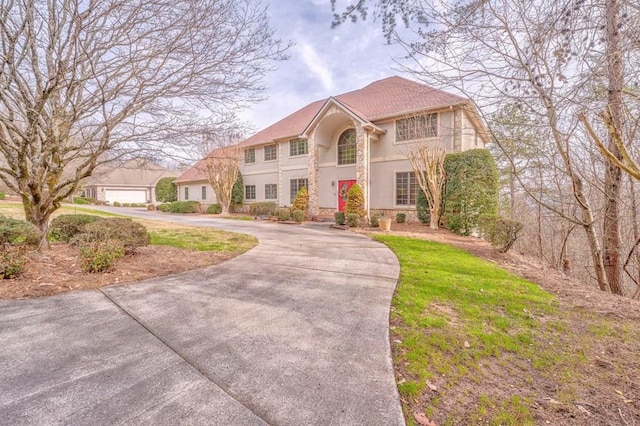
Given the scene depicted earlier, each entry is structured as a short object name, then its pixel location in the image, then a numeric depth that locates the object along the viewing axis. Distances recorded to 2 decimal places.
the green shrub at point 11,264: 4.88
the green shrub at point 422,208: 13.84
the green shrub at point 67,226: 8.13
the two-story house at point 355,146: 14.09
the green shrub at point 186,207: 24.98
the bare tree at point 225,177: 20.66
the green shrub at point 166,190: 32.91
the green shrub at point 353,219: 13.71
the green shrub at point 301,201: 17.42
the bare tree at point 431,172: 12.52
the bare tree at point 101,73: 4.93
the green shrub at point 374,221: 13.84
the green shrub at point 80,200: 34.26
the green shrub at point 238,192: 23.38
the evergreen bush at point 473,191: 11.95
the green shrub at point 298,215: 15.73
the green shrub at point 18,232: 6.04
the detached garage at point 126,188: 40.03
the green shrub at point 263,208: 19.85
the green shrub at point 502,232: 8.42
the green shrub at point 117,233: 6.30
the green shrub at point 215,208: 23.53
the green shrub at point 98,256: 5.36
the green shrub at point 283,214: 16.39
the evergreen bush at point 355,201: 14.32
